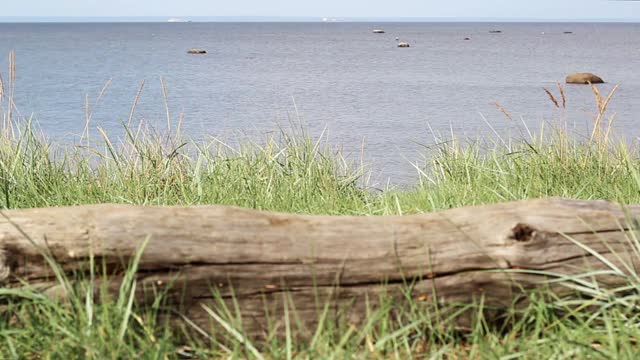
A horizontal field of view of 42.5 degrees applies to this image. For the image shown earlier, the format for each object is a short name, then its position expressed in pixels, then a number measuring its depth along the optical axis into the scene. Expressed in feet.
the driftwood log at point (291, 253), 9.39
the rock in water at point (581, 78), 109.70
